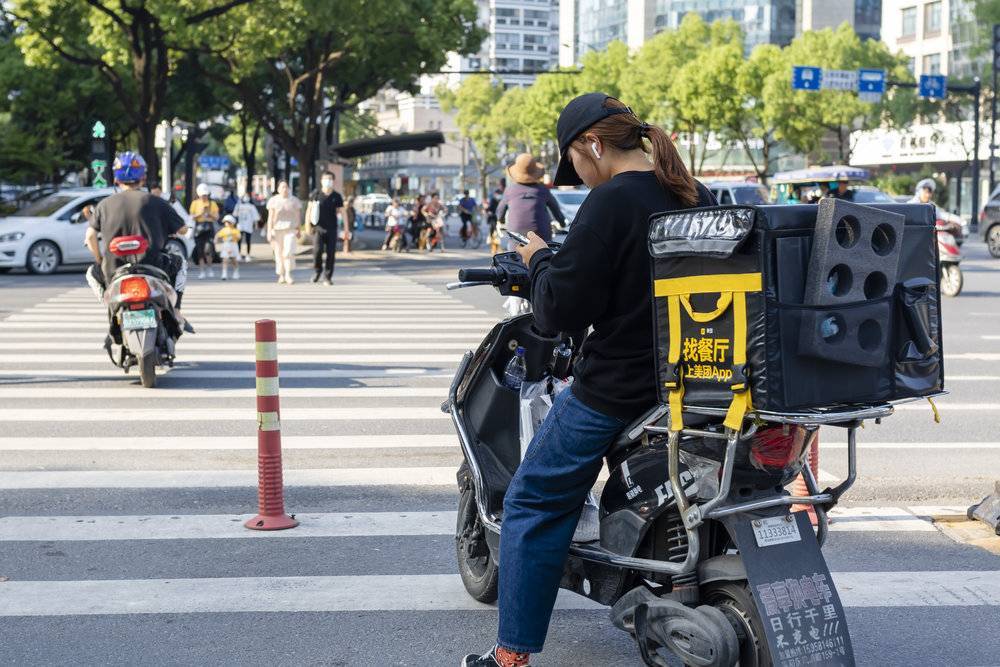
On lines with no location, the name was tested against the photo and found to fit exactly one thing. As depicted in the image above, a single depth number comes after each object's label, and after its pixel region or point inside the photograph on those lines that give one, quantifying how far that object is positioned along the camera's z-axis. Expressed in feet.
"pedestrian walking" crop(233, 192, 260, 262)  93.61
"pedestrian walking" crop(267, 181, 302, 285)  69.00
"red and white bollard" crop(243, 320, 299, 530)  18.94
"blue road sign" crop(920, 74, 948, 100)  140.05
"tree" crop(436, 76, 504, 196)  369.71
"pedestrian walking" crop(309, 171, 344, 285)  68.85
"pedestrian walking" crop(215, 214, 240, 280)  74.79
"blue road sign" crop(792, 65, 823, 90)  145.69
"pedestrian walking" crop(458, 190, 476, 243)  123.33
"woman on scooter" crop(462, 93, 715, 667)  11.66
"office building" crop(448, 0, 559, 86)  507.30
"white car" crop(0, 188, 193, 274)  76.18
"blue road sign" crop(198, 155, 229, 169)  200.23
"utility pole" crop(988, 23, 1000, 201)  131.03
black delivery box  10.75
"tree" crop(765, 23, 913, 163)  205.98
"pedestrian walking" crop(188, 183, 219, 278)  83.46
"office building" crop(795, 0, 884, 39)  350.43
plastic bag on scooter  14.29
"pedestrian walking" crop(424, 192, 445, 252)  114.01
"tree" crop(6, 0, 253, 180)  84.02
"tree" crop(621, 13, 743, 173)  222.89
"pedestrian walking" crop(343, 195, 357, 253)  107.45
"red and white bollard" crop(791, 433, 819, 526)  17.37
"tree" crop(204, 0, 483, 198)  98.73
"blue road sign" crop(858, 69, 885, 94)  141.49
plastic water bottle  14.64
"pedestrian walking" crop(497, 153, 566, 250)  39.47
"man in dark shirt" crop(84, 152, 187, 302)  33.17
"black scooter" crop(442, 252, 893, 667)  11.14
